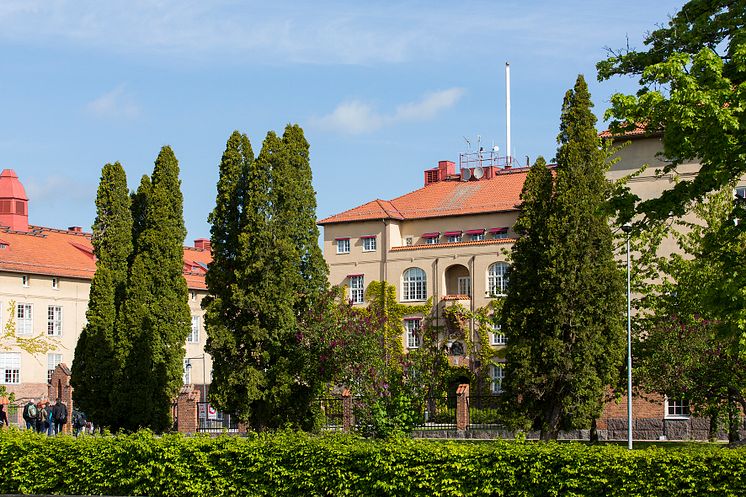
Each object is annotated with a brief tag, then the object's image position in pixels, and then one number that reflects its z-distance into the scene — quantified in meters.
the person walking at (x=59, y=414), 43.22
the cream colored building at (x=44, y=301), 66.31
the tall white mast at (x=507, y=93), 78.88
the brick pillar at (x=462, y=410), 49.06
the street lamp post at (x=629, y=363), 37.62
